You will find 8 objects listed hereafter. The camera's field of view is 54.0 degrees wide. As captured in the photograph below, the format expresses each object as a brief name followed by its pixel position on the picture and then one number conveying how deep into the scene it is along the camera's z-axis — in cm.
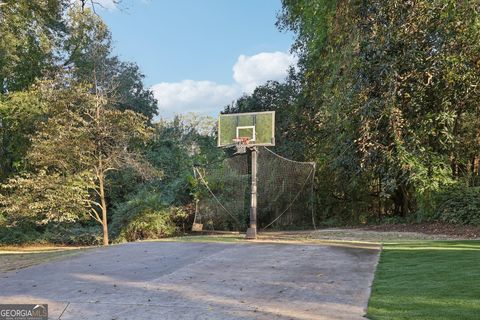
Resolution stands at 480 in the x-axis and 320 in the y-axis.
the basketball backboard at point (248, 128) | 1259
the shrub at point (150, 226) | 1691
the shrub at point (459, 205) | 1430
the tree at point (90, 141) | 1616
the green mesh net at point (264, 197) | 1641
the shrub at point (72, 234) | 1957
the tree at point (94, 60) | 1897
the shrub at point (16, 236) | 2047
